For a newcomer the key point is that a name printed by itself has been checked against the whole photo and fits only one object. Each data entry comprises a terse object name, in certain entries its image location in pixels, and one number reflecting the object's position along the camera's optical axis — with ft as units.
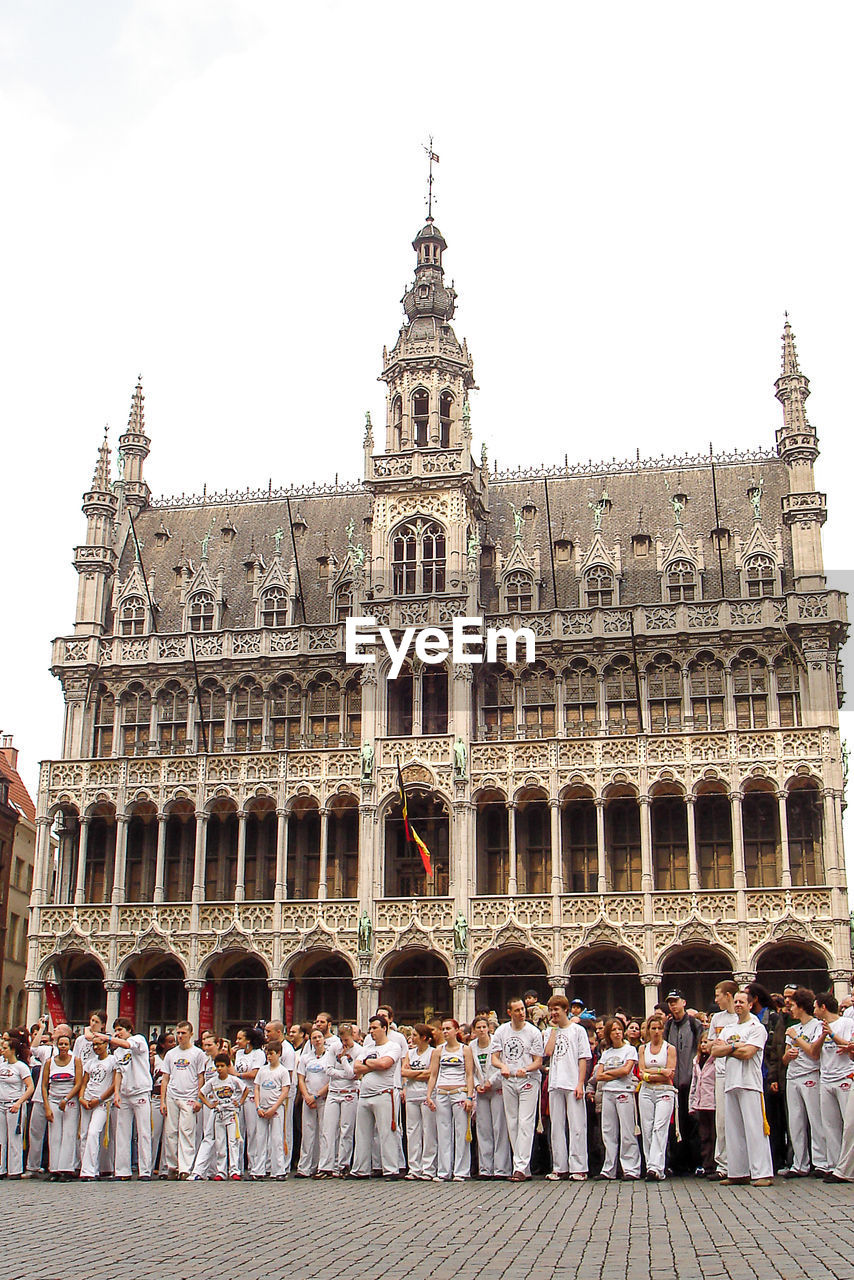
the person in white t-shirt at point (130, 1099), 63.72
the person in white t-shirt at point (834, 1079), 55.36
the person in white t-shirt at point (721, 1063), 54.80
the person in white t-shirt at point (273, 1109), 62.69
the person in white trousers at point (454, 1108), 60.29
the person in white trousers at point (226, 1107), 63.21
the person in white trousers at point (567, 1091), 59.06
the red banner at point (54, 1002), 148.15
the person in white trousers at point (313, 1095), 63.82
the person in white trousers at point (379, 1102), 60.85
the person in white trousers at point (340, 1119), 62.69
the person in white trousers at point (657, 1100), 56.75
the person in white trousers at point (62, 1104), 63.41
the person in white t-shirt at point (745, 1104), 52.75
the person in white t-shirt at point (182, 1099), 64.13
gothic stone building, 138.51
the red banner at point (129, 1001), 148.36
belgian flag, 135.23
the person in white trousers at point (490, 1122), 60.85
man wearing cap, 59.93
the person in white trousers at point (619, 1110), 57.88
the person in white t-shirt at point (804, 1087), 56.03
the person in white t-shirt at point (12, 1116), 64.03
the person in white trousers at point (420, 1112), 60.90
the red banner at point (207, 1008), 144.77
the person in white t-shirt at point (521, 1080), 59.47
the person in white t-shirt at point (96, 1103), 62.85
